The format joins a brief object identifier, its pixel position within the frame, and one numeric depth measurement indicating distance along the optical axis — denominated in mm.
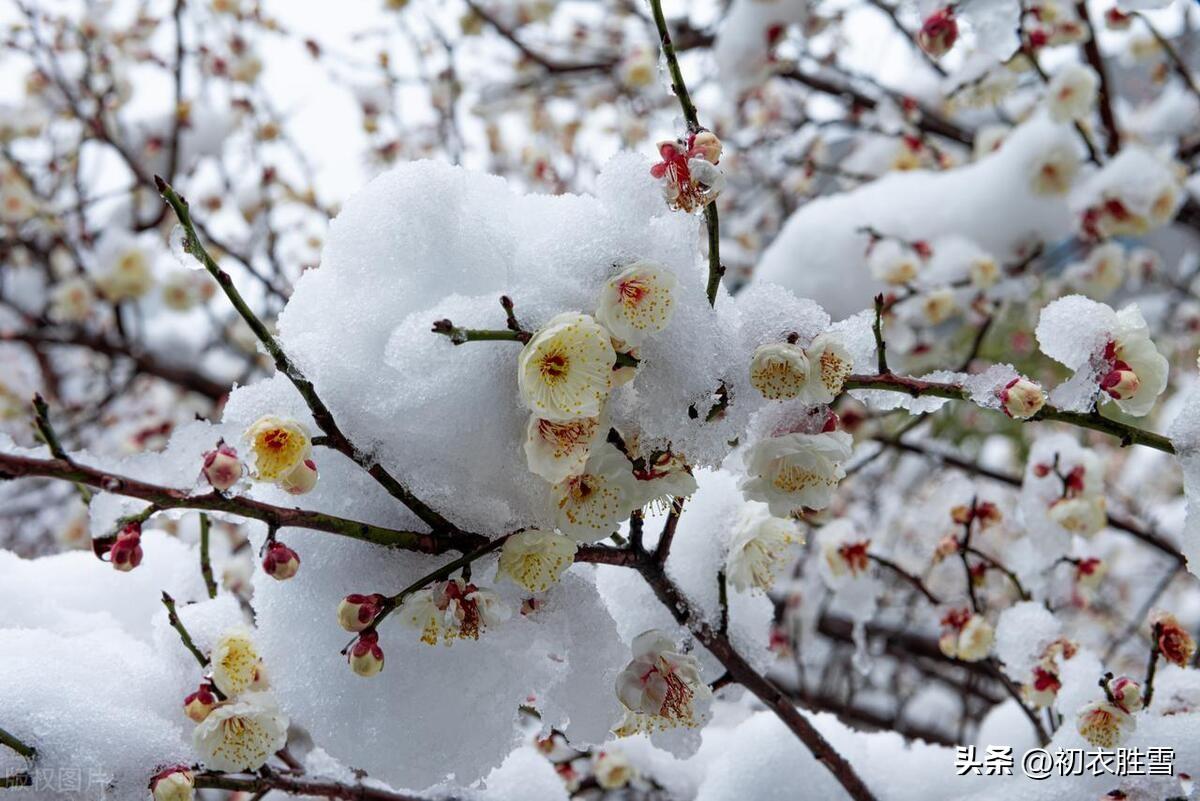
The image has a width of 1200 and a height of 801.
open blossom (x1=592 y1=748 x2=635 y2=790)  882
